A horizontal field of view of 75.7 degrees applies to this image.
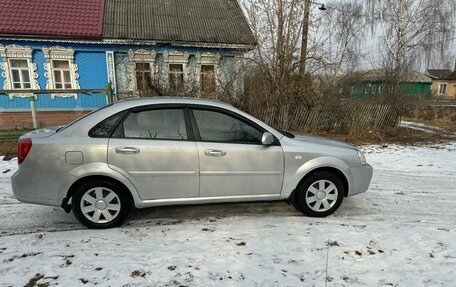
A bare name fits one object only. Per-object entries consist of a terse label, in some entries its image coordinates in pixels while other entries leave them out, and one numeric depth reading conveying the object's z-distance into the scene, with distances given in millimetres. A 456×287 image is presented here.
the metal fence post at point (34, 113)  8789
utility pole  9148
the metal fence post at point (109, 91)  9320
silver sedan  3387
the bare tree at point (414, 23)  23297
